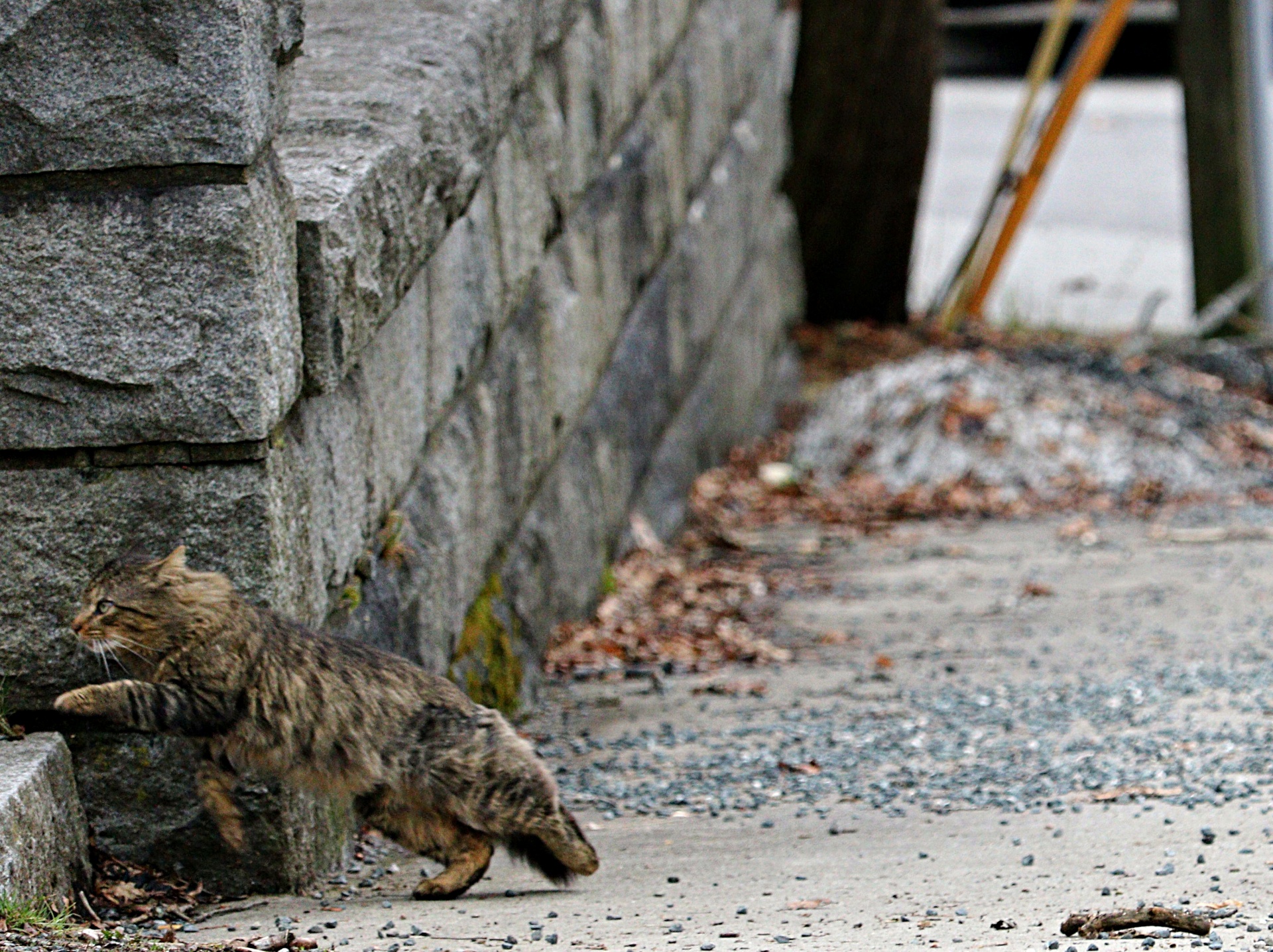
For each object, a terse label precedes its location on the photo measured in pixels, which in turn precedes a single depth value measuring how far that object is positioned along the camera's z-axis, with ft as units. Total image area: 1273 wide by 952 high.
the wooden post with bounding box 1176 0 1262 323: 64.39
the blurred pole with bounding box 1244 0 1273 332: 64.08
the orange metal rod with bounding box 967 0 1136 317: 67.10
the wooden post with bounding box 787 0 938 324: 67.41
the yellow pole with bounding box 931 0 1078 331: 68.59
